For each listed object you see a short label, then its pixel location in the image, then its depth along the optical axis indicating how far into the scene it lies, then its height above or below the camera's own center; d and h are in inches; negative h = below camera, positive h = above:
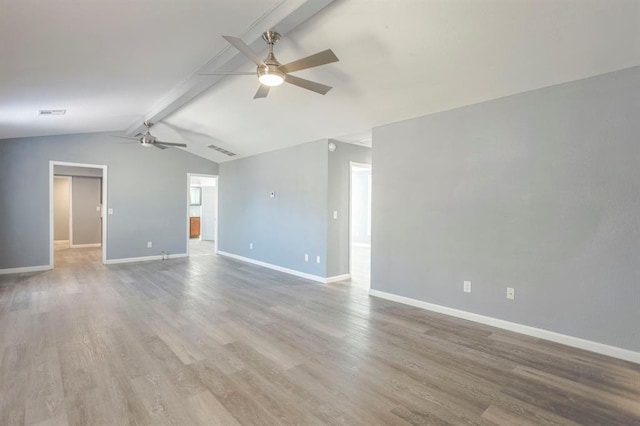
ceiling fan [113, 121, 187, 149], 225.1 +49.4
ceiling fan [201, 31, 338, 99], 95.4 +46.5
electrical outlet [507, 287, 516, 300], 135.2 -35.0
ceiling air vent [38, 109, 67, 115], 171.4 +53.8
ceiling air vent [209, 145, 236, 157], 293.2 +56.0
